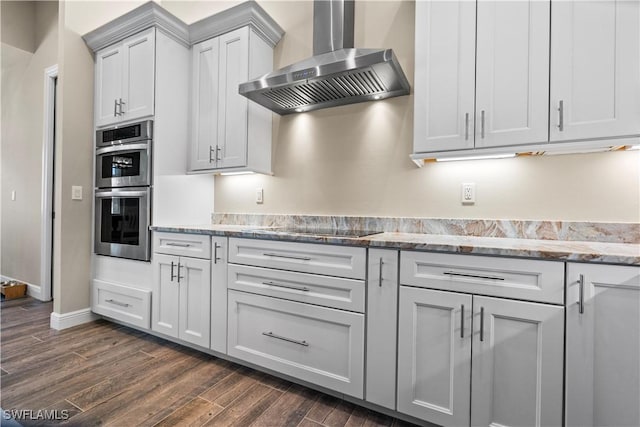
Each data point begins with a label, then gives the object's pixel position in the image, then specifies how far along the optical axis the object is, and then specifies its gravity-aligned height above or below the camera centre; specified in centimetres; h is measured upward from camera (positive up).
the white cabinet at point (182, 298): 210 -62
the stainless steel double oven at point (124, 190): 246 +15
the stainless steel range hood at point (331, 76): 176 +82
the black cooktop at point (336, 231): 178 -13
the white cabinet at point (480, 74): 153 +73
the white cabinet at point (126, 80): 249 +108
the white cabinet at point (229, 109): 242 +82
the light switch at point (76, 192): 267 +14
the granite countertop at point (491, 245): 117 -14
